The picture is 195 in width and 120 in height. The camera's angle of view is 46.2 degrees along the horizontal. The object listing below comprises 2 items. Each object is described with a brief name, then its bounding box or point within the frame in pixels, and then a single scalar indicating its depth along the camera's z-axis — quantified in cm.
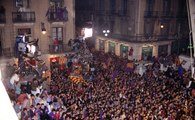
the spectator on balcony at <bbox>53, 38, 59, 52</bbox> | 2275
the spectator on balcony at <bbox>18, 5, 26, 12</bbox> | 2044
